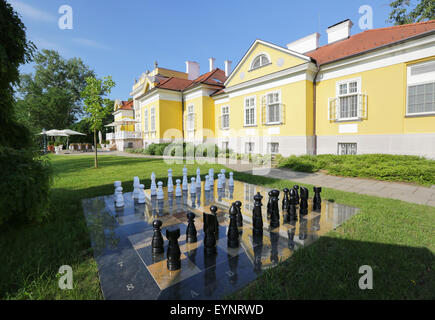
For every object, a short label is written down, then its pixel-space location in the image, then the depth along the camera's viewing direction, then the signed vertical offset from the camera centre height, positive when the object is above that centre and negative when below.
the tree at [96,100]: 10.98 +2.79
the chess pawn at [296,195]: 4.03 -0.95
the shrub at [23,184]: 2.52 -0.42
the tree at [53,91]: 35.47 +11.75
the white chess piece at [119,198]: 4.48 -1.05
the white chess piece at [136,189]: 4.98 -0.94
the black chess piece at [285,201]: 3.89 -1.05
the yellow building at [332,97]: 9.30 +3.05
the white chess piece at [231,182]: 6.21 -1.02
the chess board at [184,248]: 2.08 -1.35
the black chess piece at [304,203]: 4.02 -1.10
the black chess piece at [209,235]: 2.69 -1.14
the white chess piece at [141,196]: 4.70 -1.05
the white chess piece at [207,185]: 5.65 -1.00
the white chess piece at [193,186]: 5.31 -0.98
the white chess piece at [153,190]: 5.20 -1.02
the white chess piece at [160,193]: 4.92 -1.04
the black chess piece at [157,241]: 2.65 -1.19
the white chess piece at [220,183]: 5.84 -0.98
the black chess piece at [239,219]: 3.43 -1.19
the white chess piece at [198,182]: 5.66 -0.91
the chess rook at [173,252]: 2.34 -1.17
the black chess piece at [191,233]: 2.93 -1.20
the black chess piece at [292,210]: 3.71 -1.14
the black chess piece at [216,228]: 3.05 -1.23
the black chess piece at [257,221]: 3.17 -1.13
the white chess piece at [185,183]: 5.70 -0.96
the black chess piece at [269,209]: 3.90 -1.16
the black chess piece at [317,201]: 4.26 -1.12
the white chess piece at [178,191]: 5.19 -1.05
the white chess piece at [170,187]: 5.43 -0.99
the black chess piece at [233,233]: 2.85 -1.18
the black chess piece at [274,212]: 3.45 -1.10
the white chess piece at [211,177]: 5.69 -0.79
